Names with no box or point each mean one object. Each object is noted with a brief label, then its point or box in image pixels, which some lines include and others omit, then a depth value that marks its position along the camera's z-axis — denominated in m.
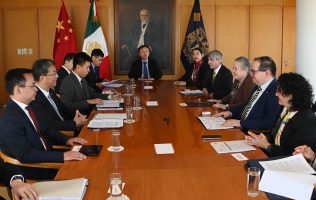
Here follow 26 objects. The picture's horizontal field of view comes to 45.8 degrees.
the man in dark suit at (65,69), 5.87
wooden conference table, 1.90
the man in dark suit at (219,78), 5.63
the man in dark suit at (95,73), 6.59
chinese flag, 8.25
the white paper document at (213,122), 3.24
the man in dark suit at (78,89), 4.73
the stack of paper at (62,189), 1.81
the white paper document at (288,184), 1.92
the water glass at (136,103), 4.24
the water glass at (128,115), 3.51
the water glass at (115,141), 2.62
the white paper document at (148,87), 6.05
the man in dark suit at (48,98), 3.55
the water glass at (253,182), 1.83
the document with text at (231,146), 2.56
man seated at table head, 7.86
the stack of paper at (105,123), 3.28
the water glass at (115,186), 1.79
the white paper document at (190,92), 5.46
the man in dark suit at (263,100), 3.58
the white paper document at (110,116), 3.68
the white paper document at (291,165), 2.21
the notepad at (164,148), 2.57
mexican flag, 8.30
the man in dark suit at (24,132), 2.57
